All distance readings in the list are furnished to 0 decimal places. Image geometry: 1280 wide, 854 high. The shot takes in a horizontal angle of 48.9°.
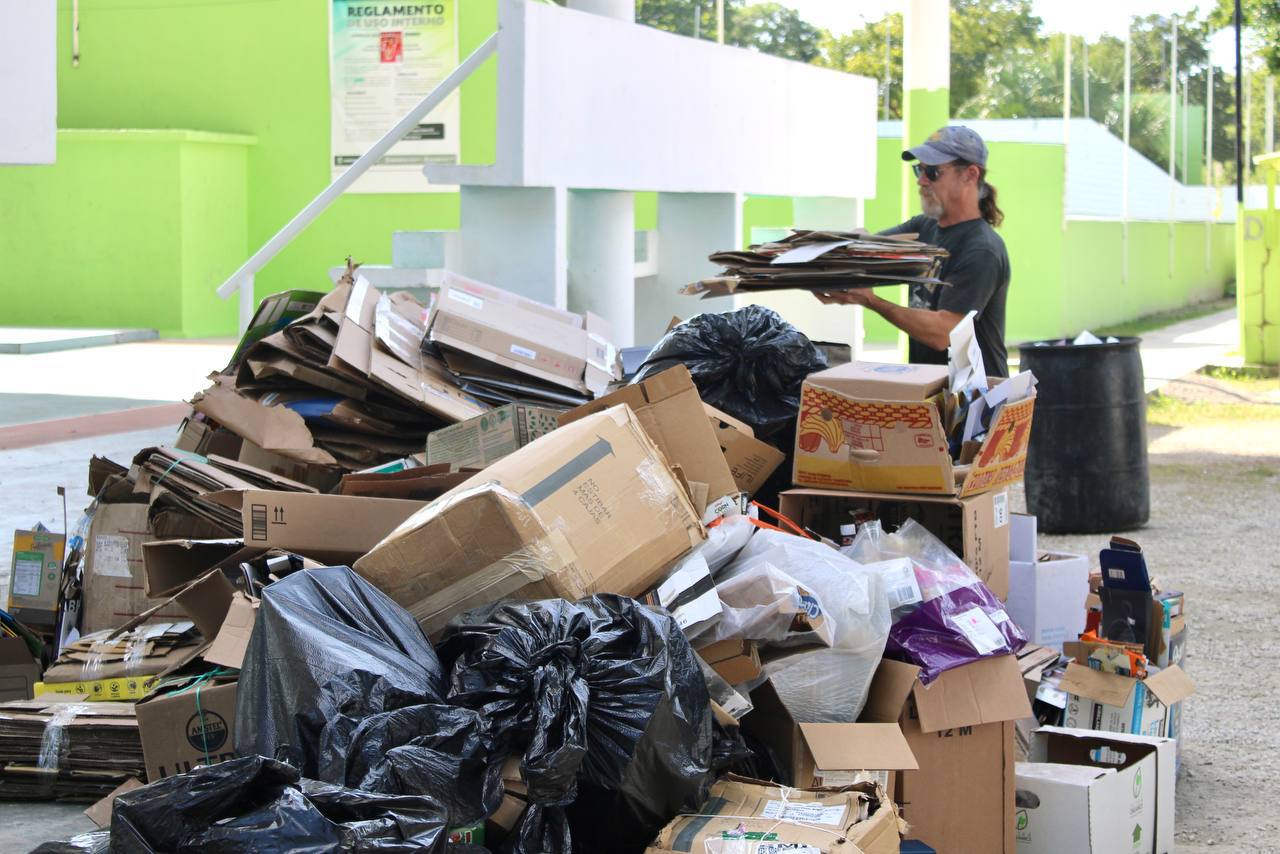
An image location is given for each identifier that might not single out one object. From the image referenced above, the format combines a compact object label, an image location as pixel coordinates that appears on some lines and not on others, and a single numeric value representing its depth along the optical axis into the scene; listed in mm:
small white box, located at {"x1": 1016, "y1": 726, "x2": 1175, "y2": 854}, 3490
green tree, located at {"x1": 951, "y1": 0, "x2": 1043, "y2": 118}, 47094
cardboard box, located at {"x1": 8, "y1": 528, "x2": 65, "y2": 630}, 4492
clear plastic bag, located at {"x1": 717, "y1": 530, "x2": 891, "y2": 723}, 3404
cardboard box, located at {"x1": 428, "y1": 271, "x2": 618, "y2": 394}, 5414
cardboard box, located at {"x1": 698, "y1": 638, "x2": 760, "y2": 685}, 3312
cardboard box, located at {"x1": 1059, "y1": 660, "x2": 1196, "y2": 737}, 3947
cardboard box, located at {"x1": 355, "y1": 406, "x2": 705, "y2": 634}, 3279
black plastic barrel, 7531
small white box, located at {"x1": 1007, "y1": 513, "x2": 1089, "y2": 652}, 4516
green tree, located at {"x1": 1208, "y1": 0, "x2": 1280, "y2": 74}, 21500
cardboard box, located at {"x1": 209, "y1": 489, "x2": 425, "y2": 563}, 3770
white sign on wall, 17828
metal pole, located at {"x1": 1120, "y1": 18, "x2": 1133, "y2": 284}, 23367
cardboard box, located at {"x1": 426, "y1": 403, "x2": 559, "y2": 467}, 4469
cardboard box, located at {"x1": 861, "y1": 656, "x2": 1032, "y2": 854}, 3461
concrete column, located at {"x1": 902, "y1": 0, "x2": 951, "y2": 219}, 14211
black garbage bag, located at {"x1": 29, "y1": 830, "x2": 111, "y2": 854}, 2275
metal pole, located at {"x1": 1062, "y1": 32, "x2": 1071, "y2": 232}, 18703
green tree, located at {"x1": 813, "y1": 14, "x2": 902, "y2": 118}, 43938
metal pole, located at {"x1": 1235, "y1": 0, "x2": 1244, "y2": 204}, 16656
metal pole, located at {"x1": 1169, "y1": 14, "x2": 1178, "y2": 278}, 26895
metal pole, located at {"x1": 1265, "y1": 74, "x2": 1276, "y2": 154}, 35944
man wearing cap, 4969
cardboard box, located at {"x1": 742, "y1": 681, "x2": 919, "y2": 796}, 3219
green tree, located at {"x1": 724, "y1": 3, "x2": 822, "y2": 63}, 52844
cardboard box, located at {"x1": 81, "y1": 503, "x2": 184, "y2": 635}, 4328
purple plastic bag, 3525
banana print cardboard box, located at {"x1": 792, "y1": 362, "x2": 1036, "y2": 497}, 4062
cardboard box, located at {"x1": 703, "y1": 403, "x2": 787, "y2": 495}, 4535
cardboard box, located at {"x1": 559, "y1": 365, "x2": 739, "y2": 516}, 4199
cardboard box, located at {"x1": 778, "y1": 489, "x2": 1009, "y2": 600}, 4113
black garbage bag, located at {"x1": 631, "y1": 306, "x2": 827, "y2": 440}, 4797
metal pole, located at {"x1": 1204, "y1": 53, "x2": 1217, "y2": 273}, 31375
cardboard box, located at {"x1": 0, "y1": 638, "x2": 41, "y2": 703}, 4113
